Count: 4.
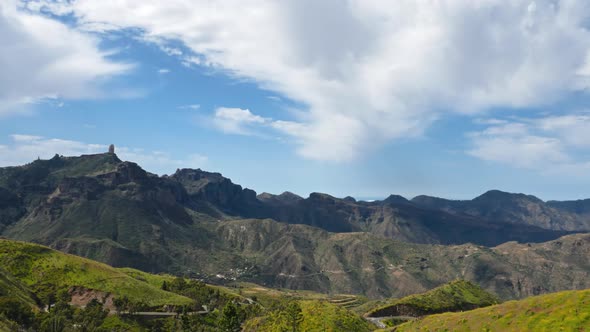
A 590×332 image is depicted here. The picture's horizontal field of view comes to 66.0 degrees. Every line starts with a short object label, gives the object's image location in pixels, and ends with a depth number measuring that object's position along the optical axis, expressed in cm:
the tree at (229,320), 13750
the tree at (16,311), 12369
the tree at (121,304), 16480
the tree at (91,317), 13688
